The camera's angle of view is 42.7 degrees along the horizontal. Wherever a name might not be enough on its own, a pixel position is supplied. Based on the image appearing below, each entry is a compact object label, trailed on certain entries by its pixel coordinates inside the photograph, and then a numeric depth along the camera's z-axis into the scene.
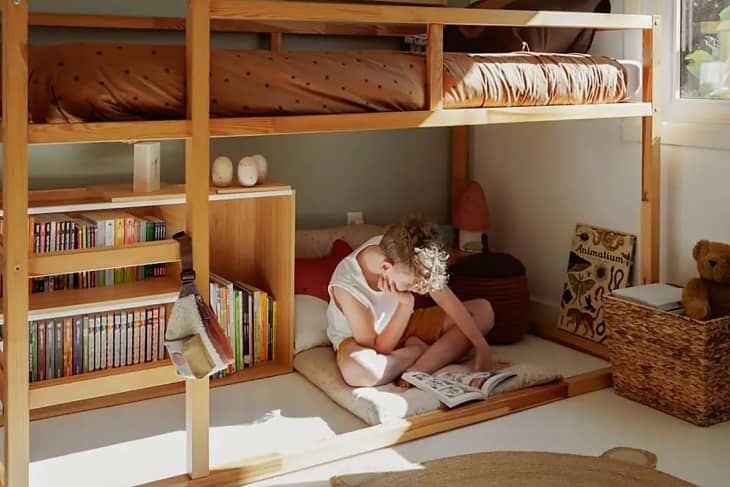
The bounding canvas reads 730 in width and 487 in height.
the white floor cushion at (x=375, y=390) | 2.76
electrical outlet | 3.84
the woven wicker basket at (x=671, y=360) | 2.78
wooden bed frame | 2.06
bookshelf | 2.25
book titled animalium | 3.51
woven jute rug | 2.37
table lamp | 3.87
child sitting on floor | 2.91
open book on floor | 2.83
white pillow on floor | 3.31
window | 3.14
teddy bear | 2.83
